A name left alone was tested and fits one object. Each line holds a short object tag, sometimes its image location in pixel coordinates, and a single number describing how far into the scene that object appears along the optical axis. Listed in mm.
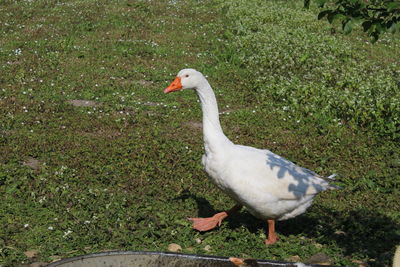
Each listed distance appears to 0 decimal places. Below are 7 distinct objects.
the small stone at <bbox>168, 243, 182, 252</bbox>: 6292
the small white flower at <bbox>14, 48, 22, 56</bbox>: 14999
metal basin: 3977
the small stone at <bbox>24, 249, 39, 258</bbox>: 6064
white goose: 6137
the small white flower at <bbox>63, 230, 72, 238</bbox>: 6405
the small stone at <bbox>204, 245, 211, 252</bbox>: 6352
